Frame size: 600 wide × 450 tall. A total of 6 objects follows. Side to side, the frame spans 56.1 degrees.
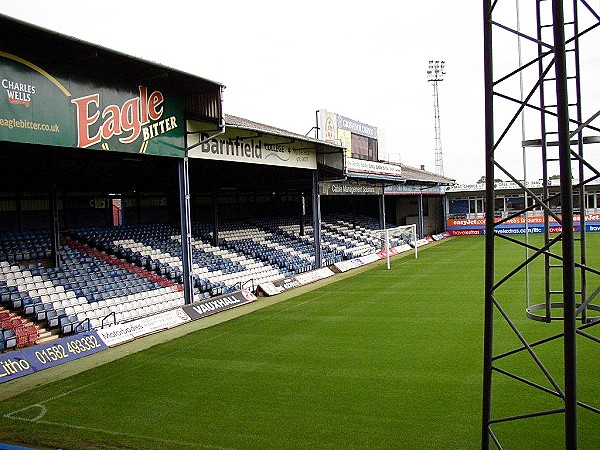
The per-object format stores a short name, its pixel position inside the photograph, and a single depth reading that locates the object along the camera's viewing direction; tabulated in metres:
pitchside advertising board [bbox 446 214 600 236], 56.31
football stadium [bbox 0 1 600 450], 9.27
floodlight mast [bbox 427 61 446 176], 70.12
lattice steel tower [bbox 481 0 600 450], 5.36
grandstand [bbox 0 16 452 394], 15.20
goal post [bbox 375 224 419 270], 46.10
